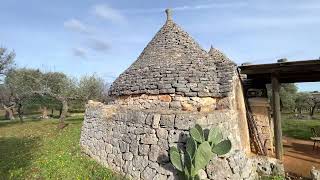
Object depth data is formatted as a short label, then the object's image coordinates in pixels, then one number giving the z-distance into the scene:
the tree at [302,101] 18.75
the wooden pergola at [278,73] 5.00
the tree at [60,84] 15.87
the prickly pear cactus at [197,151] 3.17
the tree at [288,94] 17.33
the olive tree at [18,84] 12.62
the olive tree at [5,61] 12.43
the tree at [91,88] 15.58
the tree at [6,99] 14.74
